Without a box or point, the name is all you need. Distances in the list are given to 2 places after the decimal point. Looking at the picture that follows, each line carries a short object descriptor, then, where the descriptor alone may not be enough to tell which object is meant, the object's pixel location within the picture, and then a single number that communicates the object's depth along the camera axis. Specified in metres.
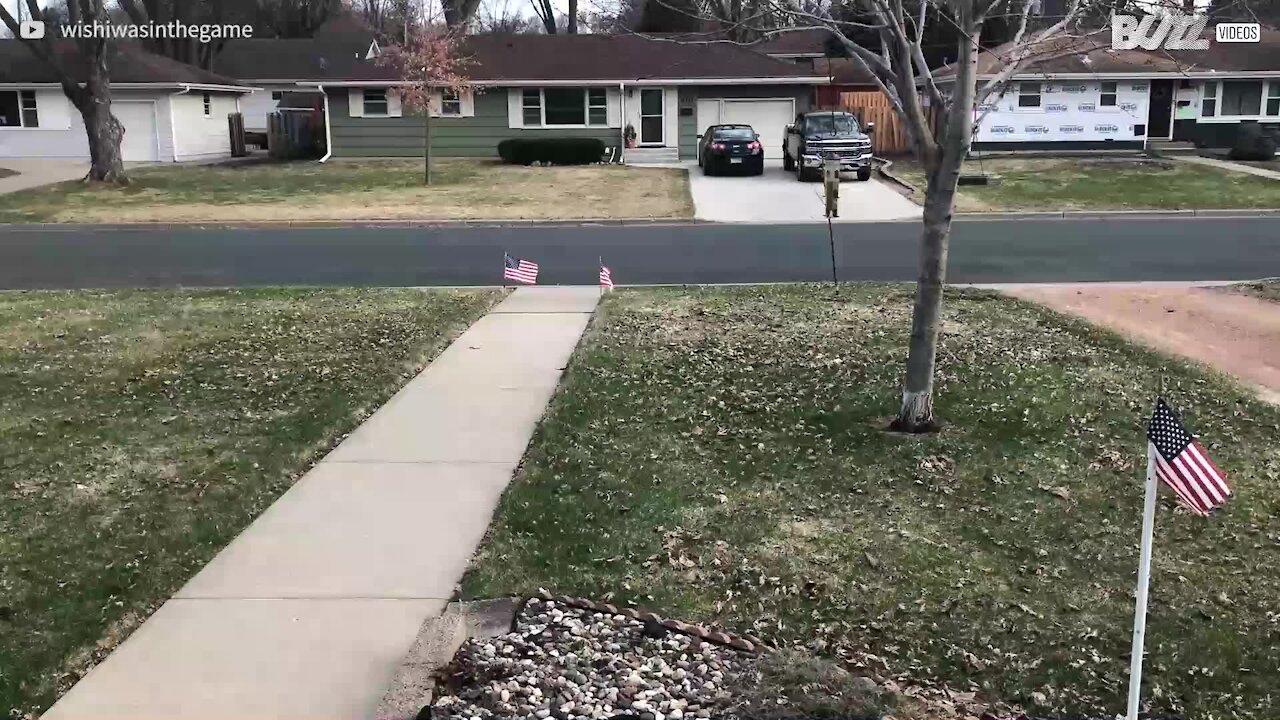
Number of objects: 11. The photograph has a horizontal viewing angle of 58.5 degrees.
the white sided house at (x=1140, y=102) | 34.91
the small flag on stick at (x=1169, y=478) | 3.71
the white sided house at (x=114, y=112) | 39.06
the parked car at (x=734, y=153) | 30.78
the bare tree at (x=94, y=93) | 29.31
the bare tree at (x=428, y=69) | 30.64
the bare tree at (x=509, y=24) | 77.00
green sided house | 35.88
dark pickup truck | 28.78
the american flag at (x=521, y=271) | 13.66
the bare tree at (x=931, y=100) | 6.82
